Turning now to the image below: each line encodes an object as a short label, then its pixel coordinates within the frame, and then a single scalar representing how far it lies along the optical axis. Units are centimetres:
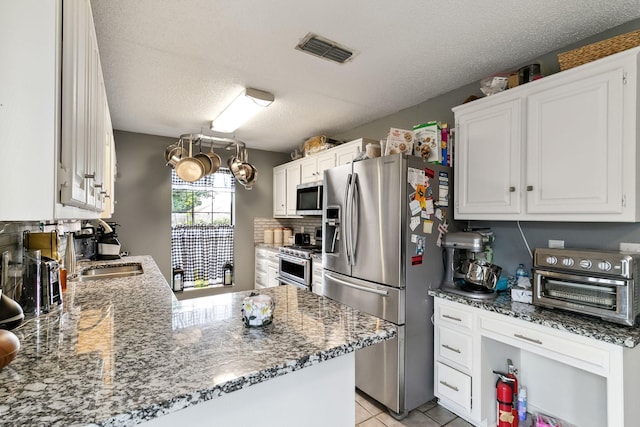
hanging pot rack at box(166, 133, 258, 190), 357
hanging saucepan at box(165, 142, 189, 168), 379
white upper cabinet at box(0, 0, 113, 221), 66
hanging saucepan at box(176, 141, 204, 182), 345
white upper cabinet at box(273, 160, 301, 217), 450
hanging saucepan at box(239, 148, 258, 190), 404
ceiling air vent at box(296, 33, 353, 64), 195
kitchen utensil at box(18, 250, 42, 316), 140
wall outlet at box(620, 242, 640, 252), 172
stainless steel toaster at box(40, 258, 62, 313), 145
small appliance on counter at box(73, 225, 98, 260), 306
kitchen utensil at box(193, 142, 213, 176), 361
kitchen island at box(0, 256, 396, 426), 75
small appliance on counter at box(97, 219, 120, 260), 331
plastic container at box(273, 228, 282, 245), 492
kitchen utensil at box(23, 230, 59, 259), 167
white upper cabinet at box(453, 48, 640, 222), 157
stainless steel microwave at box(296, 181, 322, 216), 363
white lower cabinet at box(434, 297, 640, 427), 153
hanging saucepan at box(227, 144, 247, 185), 400
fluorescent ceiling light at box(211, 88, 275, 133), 274
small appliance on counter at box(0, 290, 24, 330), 103
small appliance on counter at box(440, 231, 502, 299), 207
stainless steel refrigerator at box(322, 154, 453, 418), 216
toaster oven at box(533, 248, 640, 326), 150
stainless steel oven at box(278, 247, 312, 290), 351
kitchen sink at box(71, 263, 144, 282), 271
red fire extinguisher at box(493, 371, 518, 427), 193
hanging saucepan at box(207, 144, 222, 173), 383
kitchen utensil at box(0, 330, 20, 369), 80
